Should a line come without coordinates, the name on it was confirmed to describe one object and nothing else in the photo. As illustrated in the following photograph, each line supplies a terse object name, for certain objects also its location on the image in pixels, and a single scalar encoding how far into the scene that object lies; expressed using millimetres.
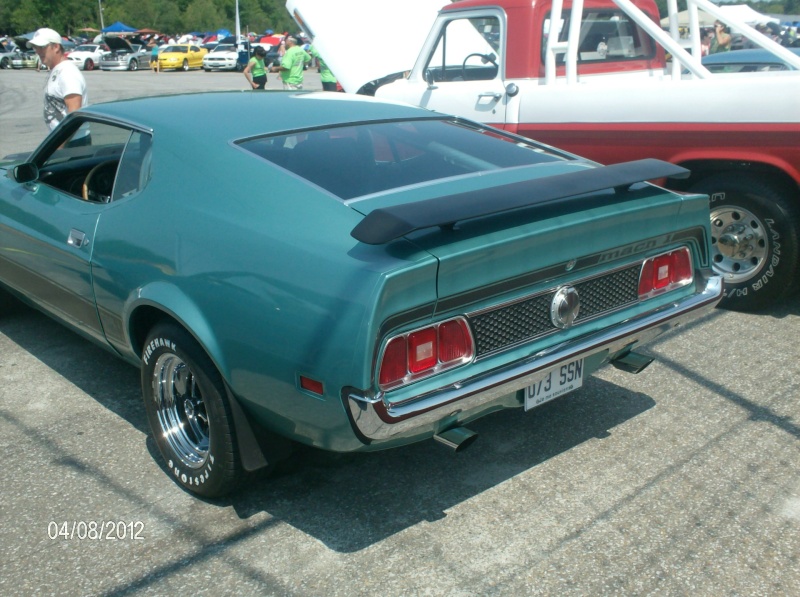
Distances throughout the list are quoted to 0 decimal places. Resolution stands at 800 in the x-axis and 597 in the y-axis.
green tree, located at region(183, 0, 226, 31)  84250
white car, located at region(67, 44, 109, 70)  45281
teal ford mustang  2697
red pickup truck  5180
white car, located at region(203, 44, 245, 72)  43906
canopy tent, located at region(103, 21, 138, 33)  67125
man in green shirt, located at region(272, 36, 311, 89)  13562
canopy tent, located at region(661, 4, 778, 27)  8008
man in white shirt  6879
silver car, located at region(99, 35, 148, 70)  45812
